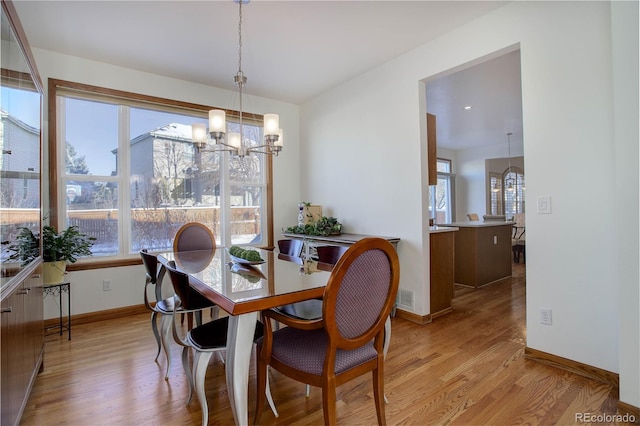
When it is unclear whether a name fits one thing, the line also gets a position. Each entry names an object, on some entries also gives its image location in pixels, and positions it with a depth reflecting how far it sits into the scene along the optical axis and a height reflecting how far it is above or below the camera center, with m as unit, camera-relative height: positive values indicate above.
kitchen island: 4.32 -0.60
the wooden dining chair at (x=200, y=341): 1.55 -0.67
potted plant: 2.74 -0.30
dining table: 1.34 -0.35
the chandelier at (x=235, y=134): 2.27 +0.63
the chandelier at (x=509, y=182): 8.21 +0.76
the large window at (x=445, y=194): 8.45 +0.49
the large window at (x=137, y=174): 3.28 +0.50
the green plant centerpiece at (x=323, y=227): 3.93 -0.17
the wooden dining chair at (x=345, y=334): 1.28 -0.53
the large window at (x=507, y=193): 8.15 +0.48
